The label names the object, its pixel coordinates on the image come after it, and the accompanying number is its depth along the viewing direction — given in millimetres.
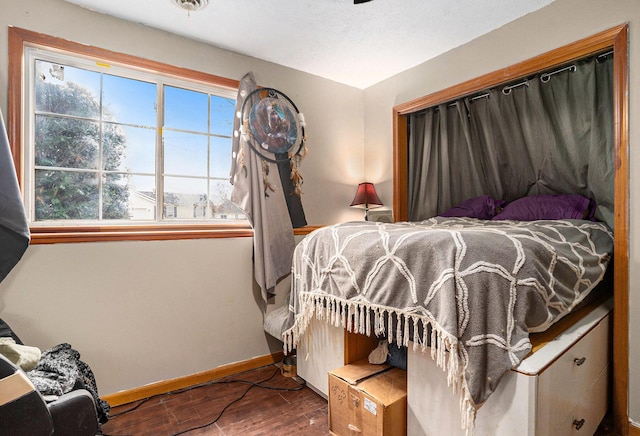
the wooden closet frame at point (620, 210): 1713
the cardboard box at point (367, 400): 1489
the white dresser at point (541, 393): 1171
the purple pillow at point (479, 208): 2629
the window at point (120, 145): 1883
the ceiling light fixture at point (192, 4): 1903
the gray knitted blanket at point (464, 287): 1207
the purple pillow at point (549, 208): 2154
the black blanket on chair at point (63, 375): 1313
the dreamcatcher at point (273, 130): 2469
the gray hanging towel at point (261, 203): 2426
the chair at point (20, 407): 940
